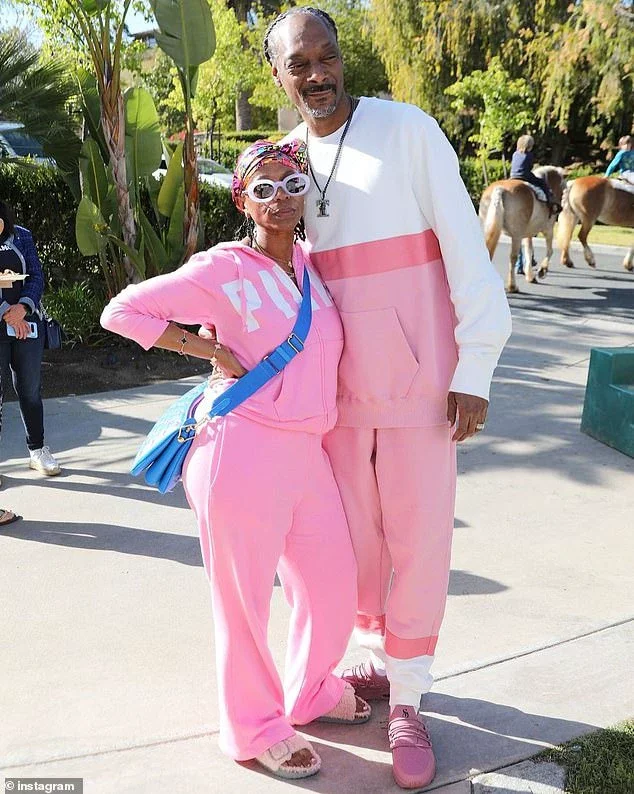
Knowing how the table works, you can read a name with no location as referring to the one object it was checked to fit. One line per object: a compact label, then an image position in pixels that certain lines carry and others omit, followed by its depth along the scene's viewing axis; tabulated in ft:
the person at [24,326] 16.62
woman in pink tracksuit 8.38
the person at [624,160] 51.70
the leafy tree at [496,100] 78.79
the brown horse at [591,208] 47.19
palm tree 26.91
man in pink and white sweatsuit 8.54
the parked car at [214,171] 65.98
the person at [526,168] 43.52
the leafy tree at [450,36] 82.84
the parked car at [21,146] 42.67
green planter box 18.54
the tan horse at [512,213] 40.91
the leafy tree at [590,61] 69.31
